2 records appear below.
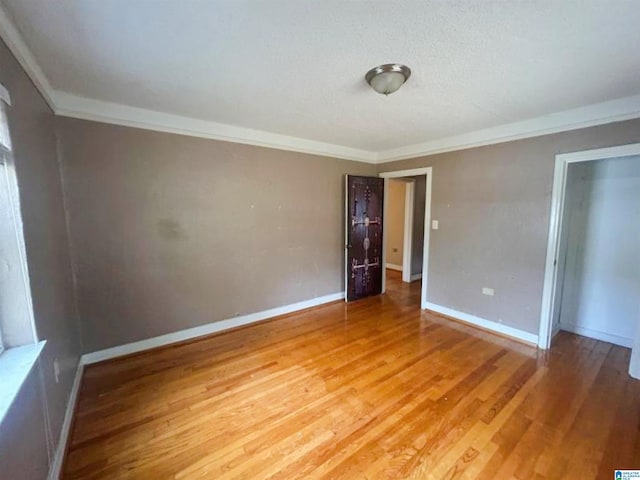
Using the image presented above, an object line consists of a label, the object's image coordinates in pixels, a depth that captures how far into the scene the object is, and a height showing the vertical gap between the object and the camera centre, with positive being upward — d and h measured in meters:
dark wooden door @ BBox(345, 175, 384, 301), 4.10 -0.37
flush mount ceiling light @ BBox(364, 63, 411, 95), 1.73 +0.90
